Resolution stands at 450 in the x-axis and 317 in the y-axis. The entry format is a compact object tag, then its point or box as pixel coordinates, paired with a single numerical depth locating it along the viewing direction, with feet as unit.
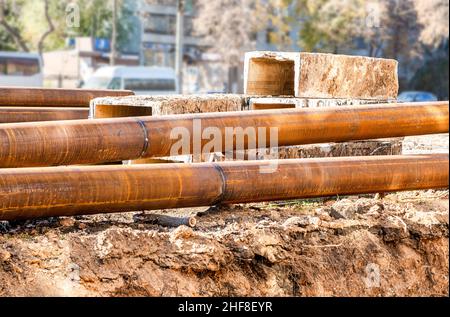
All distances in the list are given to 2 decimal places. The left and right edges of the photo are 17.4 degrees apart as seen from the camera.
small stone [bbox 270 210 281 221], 35.30
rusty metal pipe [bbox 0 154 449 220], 30.03
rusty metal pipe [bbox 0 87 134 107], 59.11
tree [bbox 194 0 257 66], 248.87
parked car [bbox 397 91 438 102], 216.27
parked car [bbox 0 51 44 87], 198.39
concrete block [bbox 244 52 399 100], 50.87
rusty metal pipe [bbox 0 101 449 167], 32.98
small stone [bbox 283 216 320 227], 32.98
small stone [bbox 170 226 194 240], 30.78
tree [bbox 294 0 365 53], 240.58
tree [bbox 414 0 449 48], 224.74
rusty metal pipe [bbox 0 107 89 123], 52.04
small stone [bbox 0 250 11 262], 28.23
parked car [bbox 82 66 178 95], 191.24
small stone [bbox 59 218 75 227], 32.62
